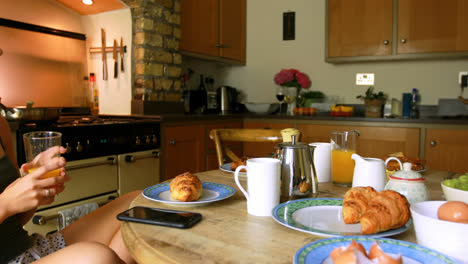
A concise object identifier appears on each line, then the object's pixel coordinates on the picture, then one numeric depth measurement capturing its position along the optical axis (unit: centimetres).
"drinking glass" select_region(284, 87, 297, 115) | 362
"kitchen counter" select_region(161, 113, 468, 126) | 262
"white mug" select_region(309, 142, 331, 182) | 111
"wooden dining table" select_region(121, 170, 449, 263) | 58
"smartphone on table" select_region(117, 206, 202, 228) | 71
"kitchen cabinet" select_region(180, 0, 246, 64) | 320
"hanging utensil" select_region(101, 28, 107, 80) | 277
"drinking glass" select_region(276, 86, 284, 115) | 369
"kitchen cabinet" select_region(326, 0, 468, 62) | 291
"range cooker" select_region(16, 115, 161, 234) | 186
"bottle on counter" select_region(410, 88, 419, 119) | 330
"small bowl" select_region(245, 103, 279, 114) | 364
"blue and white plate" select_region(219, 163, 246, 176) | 128
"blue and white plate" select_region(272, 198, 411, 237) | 66
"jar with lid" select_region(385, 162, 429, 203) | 80
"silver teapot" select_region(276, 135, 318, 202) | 91
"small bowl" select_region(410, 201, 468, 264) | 53
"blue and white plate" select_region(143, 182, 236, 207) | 85
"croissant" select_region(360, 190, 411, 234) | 63
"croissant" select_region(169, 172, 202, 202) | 85
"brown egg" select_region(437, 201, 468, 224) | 56
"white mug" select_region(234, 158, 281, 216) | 79
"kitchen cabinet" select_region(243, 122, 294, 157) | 330
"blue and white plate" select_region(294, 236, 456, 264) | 53
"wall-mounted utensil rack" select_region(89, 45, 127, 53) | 274
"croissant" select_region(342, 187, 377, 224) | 68
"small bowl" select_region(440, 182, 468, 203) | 72
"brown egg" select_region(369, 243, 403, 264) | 46
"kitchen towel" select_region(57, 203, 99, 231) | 169
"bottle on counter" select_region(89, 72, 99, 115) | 283
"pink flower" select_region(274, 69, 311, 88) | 369
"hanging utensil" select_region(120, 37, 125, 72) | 274
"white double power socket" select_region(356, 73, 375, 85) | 352
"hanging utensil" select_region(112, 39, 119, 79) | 274
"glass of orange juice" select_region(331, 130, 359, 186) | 106
